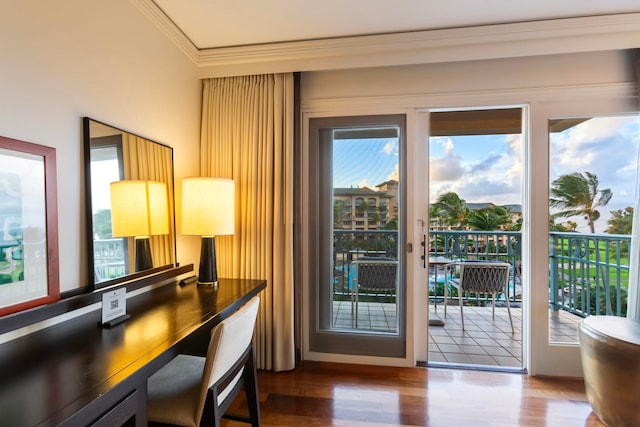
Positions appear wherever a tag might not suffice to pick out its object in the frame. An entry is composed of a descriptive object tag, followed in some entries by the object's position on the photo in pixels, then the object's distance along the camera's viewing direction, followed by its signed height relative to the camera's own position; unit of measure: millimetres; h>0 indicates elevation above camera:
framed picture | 1087 -57
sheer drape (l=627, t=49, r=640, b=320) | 2010 -410
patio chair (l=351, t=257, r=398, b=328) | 2486 -567
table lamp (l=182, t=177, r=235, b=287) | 1879 +28
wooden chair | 1147 -746
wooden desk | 764 -498
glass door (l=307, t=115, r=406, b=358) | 2463 -240
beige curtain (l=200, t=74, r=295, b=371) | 2342 +172
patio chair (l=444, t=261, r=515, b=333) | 3127 -730
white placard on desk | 1319 -425
